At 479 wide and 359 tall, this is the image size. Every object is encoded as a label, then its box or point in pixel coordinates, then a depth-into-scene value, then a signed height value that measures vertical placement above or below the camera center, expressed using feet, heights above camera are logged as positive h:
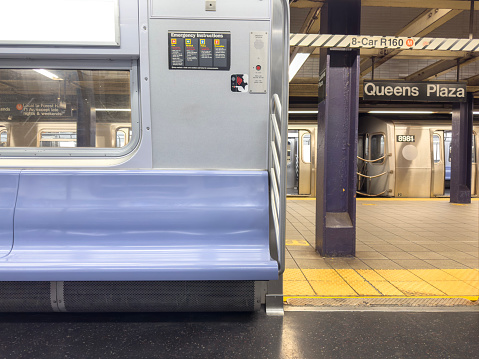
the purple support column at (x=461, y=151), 28.22 +1.16
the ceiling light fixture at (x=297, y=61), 16.40 +5.38
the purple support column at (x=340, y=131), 12.40 +1.24
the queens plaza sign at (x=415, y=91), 15.15 +3.37
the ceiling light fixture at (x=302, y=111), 31.01 +4.91
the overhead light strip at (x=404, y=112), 32.55 +5.06
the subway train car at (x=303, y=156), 30.76 +0.79
